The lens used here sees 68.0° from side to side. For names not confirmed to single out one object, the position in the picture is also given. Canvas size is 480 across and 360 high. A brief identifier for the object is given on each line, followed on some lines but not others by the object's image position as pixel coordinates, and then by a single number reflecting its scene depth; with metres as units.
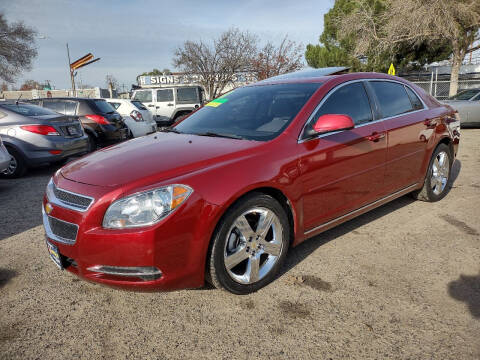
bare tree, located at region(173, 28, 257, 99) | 24.88
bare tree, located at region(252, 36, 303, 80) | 24.41
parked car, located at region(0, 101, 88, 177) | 6.41
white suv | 14.84
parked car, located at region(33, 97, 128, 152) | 8.30
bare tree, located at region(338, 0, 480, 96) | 18.44
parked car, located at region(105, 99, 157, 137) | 10.26
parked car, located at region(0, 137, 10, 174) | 5.42
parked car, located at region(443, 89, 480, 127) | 11.31
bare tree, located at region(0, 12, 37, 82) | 27.70
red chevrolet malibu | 2.19
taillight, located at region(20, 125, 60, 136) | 6.41
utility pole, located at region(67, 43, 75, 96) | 30.67
